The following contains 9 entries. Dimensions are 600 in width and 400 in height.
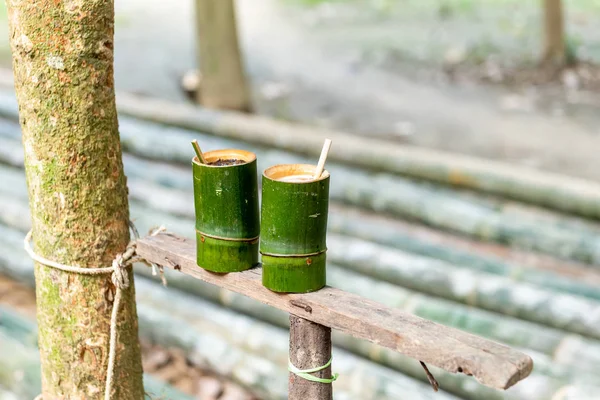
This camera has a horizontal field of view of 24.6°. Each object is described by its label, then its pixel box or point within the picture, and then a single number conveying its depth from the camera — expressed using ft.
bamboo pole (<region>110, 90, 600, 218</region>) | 8.86
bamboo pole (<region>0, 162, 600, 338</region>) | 7.61
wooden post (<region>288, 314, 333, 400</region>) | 4.98
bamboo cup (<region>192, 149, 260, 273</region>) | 5.03
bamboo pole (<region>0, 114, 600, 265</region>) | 8.51
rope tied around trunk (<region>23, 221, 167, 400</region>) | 5.27
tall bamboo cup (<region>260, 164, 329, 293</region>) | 4.86
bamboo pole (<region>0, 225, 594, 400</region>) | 7.06
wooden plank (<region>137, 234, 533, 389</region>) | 4.49
